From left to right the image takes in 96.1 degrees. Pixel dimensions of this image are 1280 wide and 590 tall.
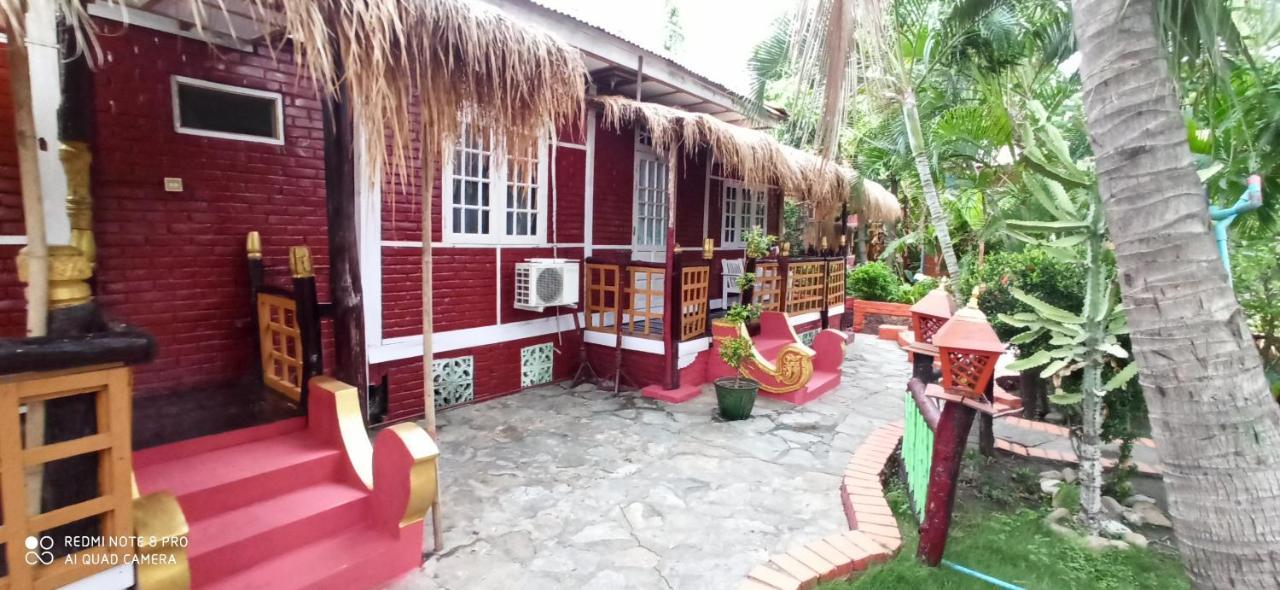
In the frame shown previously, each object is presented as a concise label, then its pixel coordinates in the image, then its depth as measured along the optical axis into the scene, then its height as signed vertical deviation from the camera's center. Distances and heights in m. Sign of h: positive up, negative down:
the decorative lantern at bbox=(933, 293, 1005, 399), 2.56 -0.45
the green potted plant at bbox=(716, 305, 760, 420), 5.46 -1.31
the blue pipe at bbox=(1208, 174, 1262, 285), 2.44 +0.22
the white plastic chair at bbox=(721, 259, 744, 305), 9.37 -0.38
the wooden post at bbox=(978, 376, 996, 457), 4.46 -1.43
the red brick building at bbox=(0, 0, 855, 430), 3.59 +0.22
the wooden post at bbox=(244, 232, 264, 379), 4.05 -0.20
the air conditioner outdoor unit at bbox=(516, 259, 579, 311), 5.96 -0.38
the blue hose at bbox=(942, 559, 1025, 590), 2.81 -1.61
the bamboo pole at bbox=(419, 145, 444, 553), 3.09 -0.37
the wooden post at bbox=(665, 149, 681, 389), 6.01 -0.75
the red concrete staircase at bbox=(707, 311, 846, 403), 6.14 -1.26
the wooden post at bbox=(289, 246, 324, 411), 3.38 -0.47
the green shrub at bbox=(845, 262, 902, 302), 12.23 -0.67
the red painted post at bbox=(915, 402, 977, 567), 2.78 -1.13
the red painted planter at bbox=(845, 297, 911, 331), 11.44 -1.22
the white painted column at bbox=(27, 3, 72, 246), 3.03 +0.71
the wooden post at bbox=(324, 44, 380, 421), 3.47 -0.14
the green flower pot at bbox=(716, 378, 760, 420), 5.45 -1.41
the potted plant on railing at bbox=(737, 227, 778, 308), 6.84 -0.03
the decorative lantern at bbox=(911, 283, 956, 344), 3.59 -0.38
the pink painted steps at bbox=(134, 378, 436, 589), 2.60 -1.28
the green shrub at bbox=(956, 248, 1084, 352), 4.67 -0.25
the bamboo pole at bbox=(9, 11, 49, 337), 1.85 +0.09
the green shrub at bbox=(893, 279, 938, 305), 12.06 -0.86
